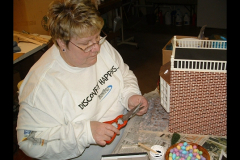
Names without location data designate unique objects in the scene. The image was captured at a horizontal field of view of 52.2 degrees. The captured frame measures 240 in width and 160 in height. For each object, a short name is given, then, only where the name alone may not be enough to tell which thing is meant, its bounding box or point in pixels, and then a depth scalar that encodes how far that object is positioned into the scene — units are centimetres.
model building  116
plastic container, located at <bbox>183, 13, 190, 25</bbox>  570
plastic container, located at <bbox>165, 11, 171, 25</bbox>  588
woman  117
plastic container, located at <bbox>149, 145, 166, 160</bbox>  109
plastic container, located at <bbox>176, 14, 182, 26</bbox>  577
